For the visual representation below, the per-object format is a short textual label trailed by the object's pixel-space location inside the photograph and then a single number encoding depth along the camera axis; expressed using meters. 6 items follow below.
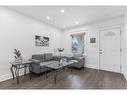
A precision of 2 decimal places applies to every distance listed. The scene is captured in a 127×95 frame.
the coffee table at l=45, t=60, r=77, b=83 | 2.15
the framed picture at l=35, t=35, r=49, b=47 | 3.20
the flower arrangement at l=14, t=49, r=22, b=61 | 2.30
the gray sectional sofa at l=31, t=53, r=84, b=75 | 2.53
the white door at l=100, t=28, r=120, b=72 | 2.90
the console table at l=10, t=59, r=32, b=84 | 2.13
